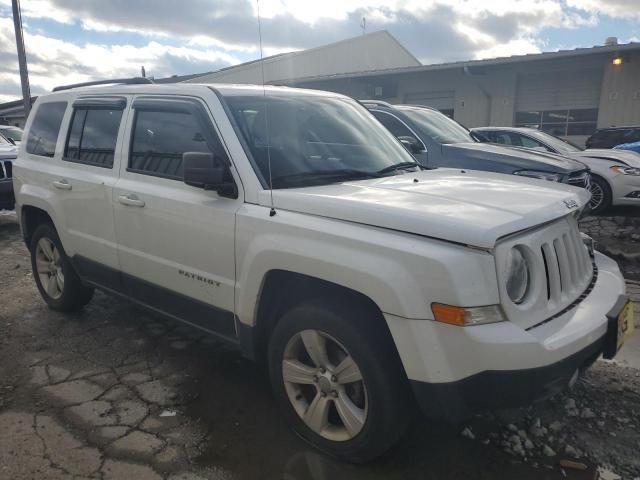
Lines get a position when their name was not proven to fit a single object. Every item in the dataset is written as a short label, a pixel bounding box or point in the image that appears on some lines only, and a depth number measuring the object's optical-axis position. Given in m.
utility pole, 15.26
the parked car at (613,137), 14.75
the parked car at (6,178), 8.12
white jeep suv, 2.15
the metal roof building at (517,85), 17.28
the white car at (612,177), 8.36
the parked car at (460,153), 6.41
